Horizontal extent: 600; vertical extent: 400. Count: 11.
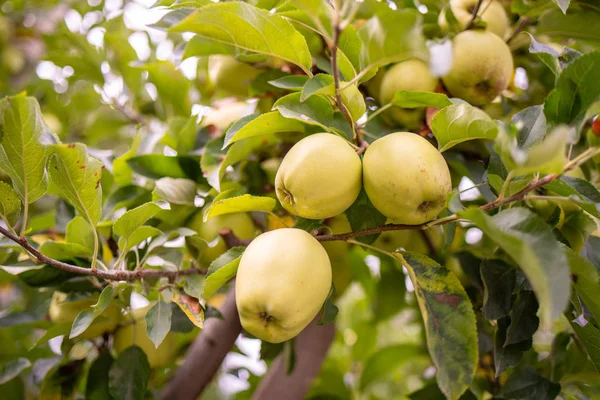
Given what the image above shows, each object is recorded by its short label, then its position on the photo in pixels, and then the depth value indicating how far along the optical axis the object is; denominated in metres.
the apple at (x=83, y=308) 0.91
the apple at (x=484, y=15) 0.89
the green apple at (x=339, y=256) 0.91
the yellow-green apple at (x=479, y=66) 0.81
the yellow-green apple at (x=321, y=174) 0.61
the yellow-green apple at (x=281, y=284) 0.59
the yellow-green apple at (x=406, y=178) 0.60
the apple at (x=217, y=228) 0.90
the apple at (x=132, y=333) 0.99
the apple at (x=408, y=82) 0.82
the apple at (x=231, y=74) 1.01
